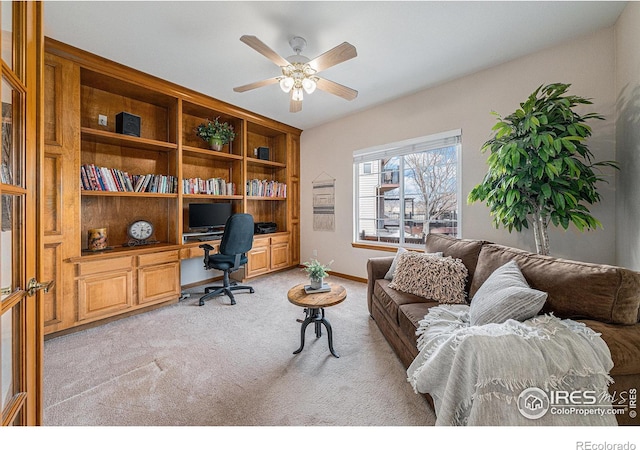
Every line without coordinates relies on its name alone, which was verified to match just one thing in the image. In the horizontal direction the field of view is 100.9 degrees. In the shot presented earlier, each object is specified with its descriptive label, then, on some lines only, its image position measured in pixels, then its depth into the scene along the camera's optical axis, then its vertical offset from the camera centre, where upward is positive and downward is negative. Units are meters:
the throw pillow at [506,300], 1.33 -0.42
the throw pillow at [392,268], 2.55 -0.47
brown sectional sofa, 1.09 -0.43
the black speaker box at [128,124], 2.99 +1.10
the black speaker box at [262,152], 4.64 +1.19
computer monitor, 3.67 +0.07
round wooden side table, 1.96 -0.61
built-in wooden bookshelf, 2.44 +0.51
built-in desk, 2.50 -0.66
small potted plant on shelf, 3.81 +1.26
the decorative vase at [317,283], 2.18 -0.52
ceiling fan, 1.97 +1.28
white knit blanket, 1.02 -0.61
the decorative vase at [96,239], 2.79 -0.21
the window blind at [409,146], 3.22 +1.01
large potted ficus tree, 1.90 +0.41
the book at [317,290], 2.15 -0.57
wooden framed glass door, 0.87 +0.01
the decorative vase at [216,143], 3.82 +1.12
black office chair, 3.24 -0.37
